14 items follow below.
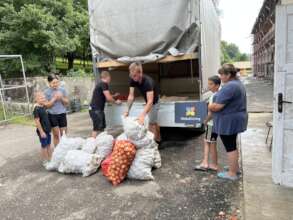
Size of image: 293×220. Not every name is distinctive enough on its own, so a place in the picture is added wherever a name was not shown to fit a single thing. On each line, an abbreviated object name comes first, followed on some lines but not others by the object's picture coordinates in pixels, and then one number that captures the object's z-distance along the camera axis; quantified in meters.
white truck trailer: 4.32
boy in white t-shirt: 3.60
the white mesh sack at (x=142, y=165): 3.51
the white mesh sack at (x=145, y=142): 3.65
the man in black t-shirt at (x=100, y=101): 4.56
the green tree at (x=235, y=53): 93.69
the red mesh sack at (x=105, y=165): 3.64
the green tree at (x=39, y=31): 11.10
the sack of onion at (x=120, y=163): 3.46
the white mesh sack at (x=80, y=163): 3.77
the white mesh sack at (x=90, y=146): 3.96
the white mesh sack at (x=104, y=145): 3.95
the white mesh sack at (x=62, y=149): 4.00
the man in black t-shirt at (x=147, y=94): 4.12
